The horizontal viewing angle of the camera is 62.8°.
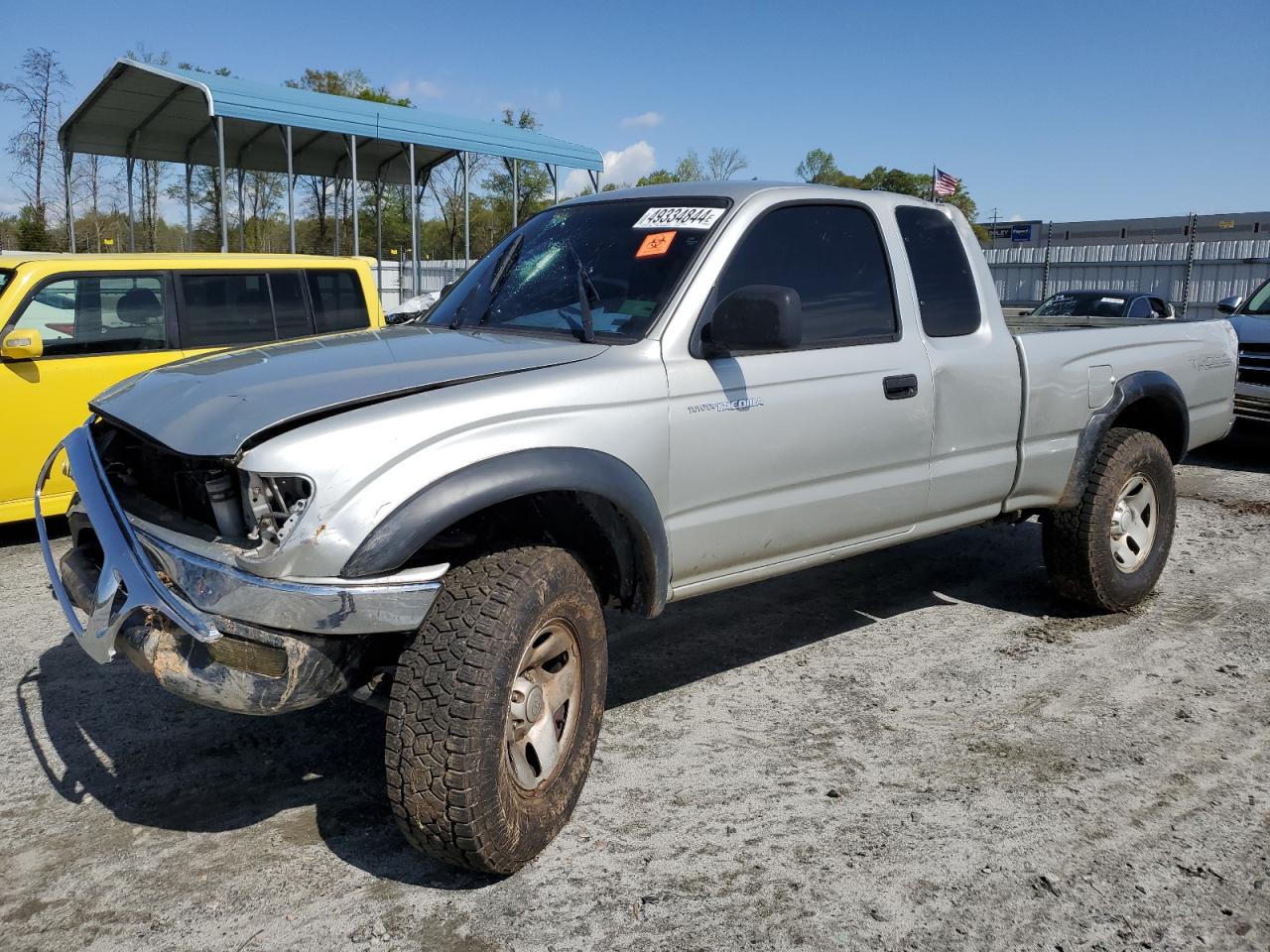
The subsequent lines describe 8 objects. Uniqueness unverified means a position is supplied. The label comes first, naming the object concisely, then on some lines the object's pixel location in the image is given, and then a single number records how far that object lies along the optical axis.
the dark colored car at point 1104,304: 14.22
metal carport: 13.48
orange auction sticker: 3.65
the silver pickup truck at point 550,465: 2.61
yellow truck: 6.16
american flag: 20.38
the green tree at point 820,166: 64.00
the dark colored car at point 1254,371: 9.36
